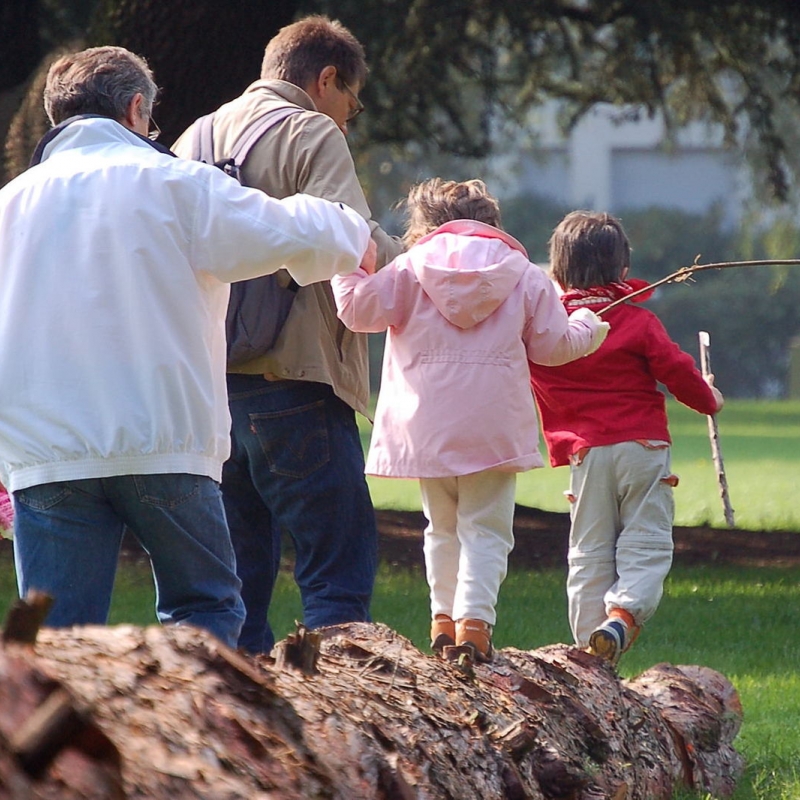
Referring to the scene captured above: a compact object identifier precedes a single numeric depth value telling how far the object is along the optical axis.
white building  143.25
